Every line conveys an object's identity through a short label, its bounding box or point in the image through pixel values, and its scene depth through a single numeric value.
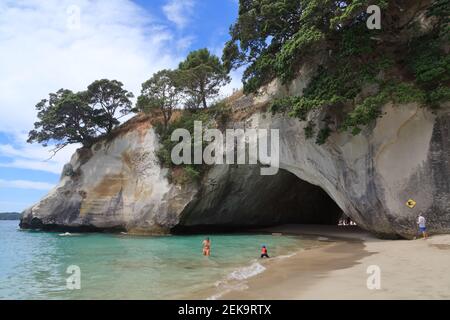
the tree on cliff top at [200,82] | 28.50
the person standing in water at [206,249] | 15.22
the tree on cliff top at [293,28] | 15.23
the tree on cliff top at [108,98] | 31.19
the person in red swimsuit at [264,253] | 13.73
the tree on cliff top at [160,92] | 28.73
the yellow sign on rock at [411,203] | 15.30
